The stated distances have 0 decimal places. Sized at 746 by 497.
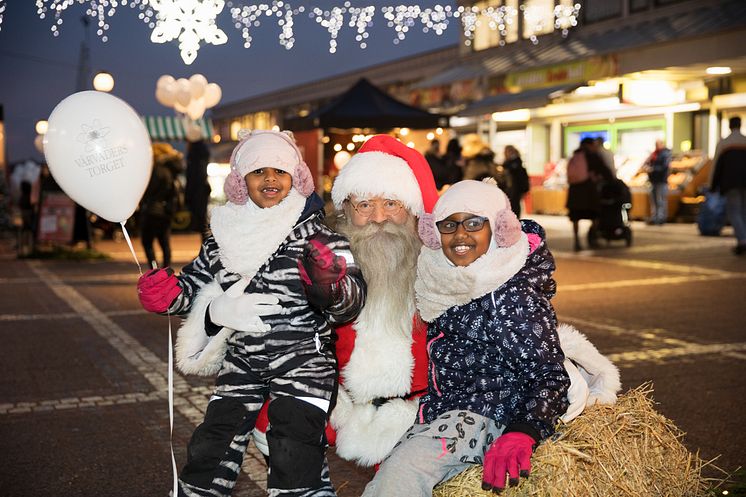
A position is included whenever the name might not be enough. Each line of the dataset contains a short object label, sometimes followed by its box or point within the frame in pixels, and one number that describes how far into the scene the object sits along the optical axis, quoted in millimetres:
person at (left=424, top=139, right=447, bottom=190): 14492
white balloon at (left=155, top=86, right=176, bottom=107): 16812
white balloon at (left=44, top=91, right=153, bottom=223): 3588
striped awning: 29047
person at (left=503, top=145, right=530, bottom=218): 14784
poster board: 16531
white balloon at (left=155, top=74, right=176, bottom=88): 16889
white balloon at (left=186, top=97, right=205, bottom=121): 17125
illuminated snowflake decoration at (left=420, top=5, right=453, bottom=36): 13511
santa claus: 3498
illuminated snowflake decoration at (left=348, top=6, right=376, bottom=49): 11406
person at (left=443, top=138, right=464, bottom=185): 14688
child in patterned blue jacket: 2984
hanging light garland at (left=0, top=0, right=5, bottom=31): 5789
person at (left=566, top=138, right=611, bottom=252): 14625
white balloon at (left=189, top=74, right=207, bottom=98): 16969
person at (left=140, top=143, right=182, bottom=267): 11352
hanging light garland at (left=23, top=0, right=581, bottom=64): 6727
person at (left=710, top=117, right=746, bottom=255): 13508
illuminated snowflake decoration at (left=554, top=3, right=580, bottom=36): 25781
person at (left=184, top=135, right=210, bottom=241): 13141
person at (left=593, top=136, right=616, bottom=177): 15148
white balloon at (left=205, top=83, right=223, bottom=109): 17553
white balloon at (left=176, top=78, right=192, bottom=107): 16812
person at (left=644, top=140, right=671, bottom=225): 19188
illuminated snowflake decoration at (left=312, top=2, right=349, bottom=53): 11271
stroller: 15031
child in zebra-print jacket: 3320
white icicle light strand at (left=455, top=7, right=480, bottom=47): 29683
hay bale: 2783
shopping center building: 20172
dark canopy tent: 16500
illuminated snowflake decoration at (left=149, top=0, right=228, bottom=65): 6761
